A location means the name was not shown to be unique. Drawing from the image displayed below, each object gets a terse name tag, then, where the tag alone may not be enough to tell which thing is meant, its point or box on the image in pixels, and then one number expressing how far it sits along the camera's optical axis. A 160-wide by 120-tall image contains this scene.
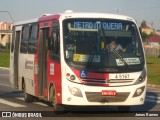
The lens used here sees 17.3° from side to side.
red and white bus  12.45
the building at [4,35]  129.57
